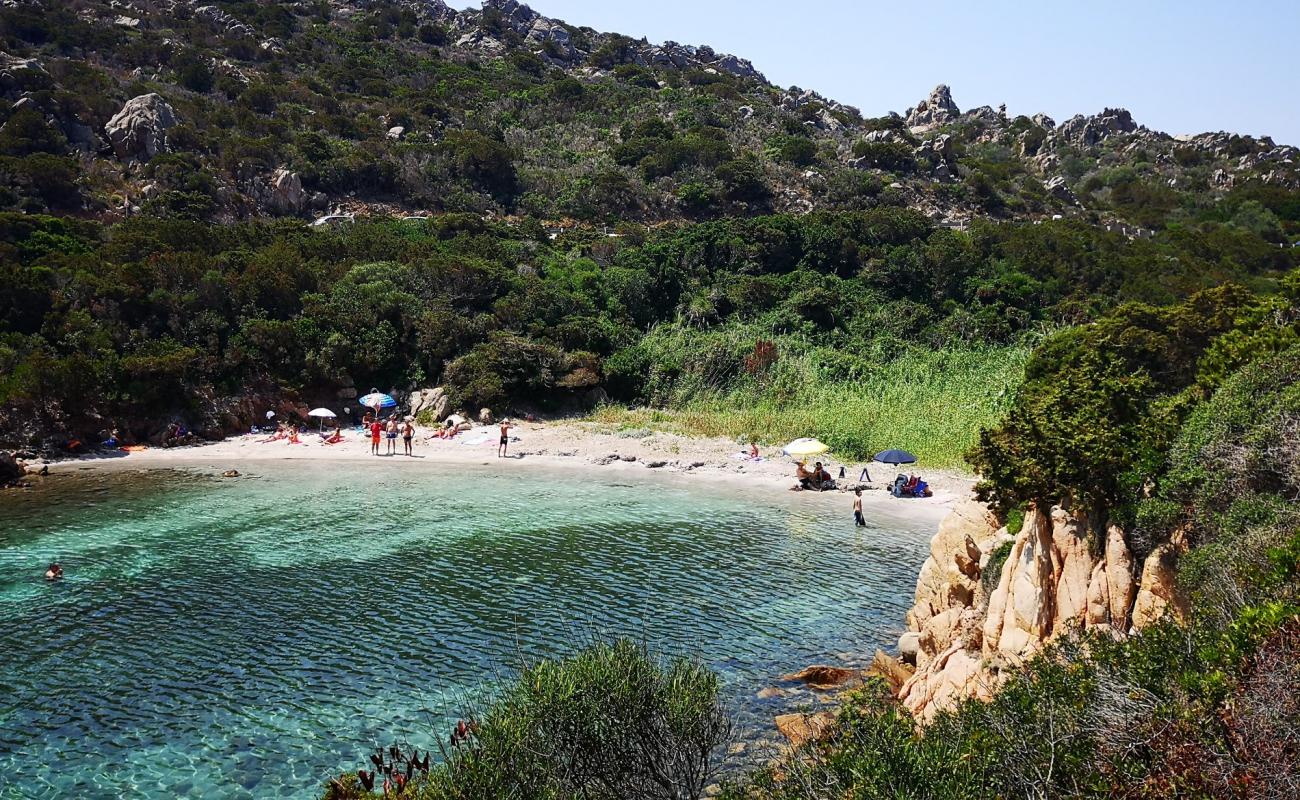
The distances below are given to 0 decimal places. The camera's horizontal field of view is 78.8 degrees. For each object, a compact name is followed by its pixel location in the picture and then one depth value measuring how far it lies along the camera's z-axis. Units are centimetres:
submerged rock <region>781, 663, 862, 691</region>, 1325
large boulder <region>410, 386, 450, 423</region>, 3647
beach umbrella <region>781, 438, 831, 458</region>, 2855
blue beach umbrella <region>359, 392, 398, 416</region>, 3397
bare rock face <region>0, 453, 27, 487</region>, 2567
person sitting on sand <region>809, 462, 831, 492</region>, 2852
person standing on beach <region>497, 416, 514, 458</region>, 3247
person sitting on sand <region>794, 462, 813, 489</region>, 2856
